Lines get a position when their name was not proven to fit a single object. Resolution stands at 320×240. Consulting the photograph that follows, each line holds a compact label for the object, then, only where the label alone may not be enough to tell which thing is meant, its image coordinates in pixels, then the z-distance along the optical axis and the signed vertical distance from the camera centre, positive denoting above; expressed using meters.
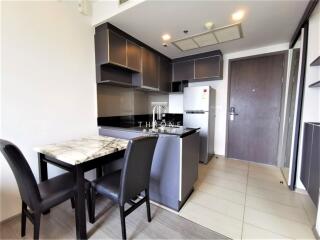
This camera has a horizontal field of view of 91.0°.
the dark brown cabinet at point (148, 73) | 2.77 +0.66
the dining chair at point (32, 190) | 1.08 -0.69
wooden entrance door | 3.03 +0.04
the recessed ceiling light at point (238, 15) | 1.89 +1.16
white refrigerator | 3.09 -0.07
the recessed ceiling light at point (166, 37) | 2.47 +1.15
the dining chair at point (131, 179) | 1.28 -0.66
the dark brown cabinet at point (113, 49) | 2.14 +0.85
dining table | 1.32 -0.44
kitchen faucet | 3.62 +0.01
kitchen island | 1.73 -0.68
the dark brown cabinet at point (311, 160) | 1.55 -0.56
